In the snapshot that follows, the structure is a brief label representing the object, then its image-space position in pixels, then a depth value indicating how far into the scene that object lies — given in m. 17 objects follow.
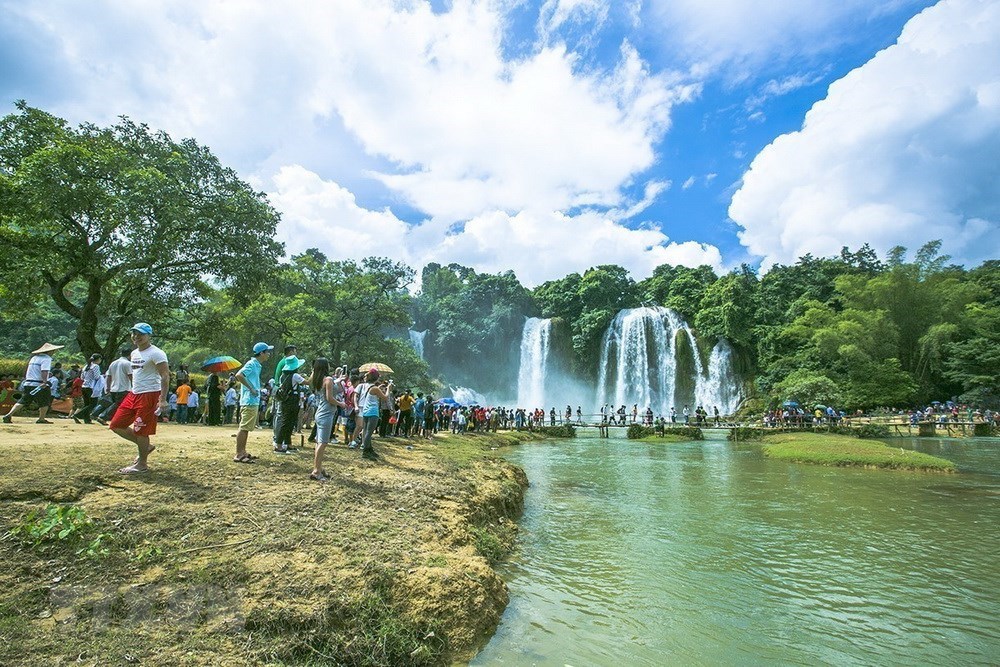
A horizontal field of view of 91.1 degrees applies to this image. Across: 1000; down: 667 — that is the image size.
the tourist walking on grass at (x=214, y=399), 12.99
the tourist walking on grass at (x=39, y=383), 9.88
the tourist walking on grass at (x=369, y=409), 8.46
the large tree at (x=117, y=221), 12.62
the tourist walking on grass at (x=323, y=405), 6.44
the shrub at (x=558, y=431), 32.47
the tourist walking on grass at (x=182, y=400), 13.84
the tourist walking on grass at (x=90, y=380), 10.98
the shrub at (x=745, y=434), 29.86
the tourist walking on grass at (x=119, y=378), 7.82
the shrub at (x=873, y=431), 29.80
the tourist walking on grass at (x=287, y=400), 7.73
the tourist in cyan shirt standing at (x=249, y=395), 6.64
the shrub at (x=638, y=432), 31.03
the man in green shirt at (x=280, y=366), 7.70
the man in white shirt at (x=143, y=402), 5.20
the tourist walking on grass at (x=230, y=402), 13.39
